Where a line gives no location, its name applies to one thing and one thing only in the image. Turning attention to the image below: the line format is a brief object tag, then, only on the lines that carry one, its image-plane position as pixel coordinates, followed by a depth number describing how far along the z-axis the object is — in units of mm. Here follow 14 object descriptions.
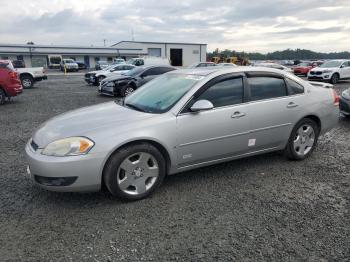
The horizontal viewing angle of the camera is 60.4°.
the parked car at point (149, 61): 24558
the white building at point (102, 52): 51859
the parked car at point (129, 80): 13047
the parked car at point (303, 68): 30830
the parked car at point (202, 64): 25652
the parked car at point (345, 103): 7766
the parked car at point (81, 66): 50812
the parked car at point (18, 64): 19438
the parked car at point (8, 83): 10742
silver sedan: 3283
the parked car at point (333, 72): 20250
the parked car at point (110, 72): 19219
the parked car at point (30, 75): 18031
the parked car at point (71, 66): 43938
